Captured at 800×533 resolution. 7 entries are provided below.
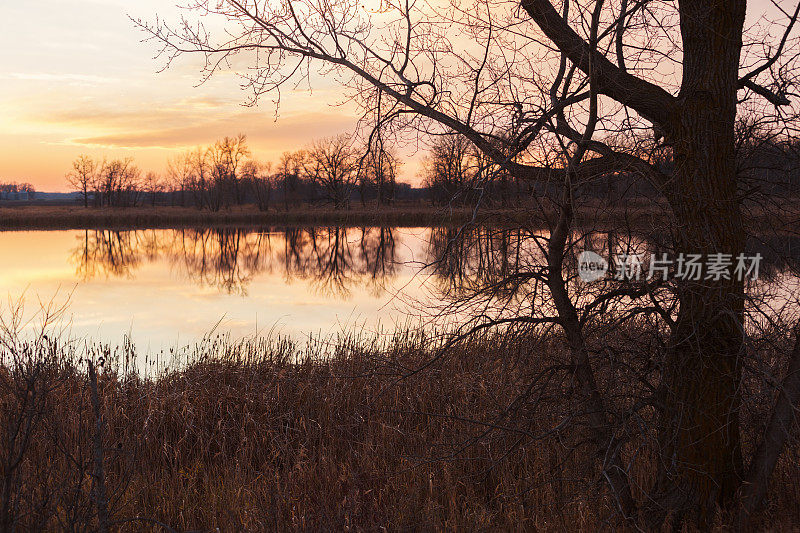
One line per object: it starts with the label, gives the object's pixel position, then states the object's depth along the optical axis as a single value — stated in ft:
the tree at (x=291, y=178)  257.98
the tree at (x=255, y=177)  296.26
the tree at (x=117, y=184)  297.94
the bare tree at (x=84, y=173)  299.79
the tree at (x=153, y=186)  345.51
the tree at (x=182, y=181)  315.78
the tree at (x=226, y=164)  289.53
